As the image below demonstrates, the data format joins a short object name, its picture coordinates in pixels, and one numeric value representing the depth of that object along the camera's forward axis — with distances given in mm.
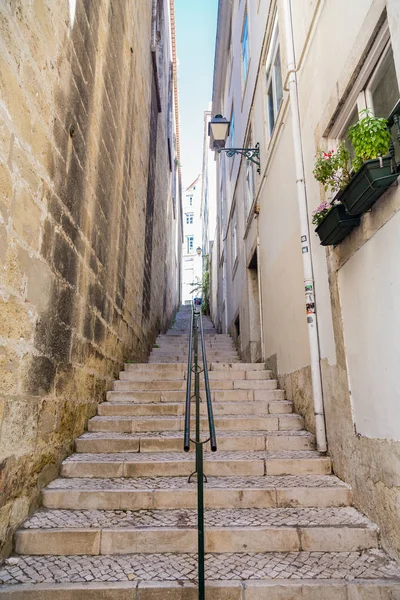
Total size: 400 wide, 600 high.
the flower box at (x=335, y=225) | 2562
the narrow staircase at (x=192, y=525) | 1955
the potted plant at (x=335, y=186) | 2553
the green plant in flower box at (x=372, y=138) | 2023
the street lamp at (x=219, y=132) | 6811
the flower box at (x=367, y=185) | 2033
